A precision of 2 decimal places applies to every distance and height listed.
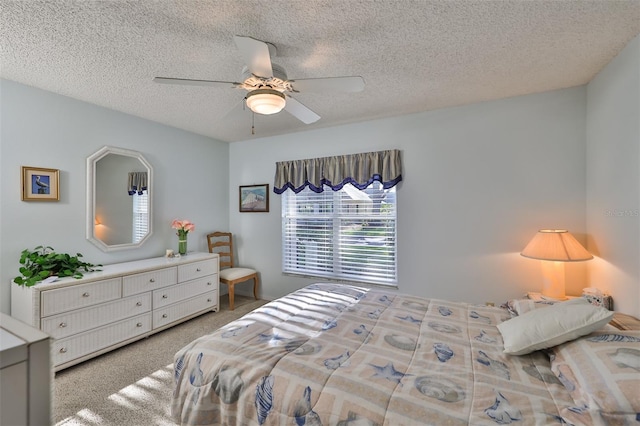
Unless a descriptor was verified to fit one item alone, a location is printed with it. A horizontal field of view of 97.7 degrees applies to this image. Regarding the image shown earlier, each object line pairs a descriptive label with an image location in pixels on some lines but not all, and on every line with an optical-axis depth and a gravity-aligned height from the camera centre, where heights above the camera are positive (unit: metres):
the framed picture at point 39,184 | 2.48 +0.28
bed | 1.03 -0.72
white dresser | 2.27 -0.84
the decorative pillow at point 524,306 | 1.76 -0.61
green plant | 2.30 -0.45
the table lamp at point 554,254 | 2.26 -0.34
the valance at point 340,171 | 3.31 +0.54
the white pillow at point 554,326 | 1.32 -0.56
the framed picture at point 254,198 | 4.25 +0.24
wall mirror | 2.95 +0.16
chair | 3.80 -0.79
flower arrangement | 3.61 -0.24
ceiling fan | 1.74 +0.87
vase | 3.63 -0.39
